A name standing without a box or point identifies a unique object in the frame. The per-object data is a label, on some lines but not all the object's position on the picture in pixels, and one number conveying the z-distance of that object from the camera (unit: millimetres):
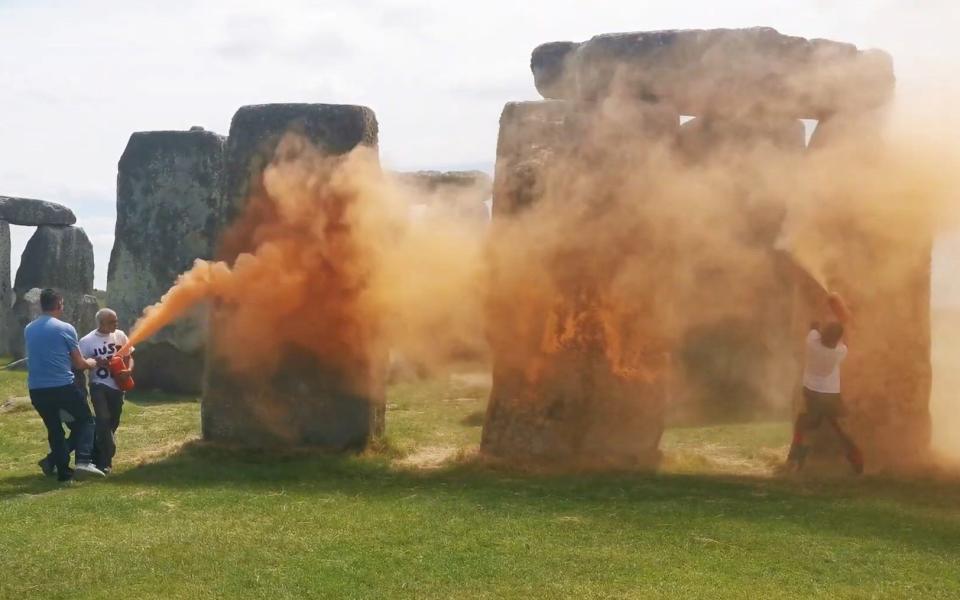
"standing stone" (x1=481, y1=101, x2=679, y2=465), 10844
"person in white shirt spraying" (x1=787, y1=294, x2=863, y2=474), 10320
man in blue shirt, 9852
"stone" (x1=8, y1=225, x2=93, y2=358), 25391
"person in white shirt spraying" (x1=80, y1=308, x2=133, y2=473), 10383
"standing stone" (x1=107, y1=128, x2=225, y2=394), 18578
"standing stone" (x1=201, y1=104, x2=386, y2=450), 11492
